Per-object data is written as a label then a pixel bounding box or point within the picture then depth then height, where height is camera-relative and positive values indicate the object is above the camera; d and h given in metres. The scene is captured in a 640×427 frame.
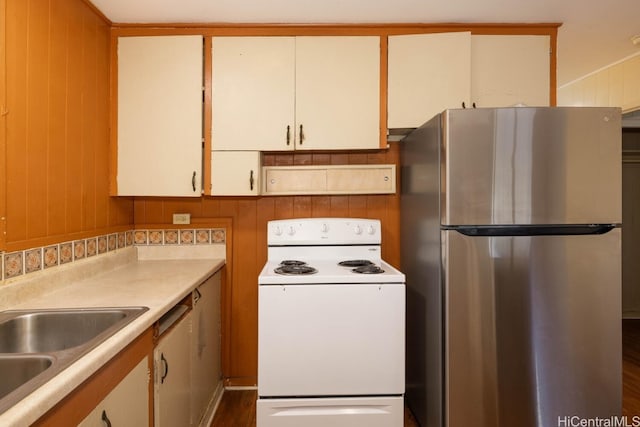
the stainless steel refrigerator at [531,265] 1.53 -0.23
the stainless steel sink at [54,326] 1.21 -0.41
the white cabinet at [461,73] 2.02 +0.81
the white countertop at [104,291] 0.74 -0.35
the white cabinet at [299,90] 2.04 +0.71
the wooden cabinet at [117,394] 0.80 -0.49
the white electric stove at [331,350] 1.65 -0.65
